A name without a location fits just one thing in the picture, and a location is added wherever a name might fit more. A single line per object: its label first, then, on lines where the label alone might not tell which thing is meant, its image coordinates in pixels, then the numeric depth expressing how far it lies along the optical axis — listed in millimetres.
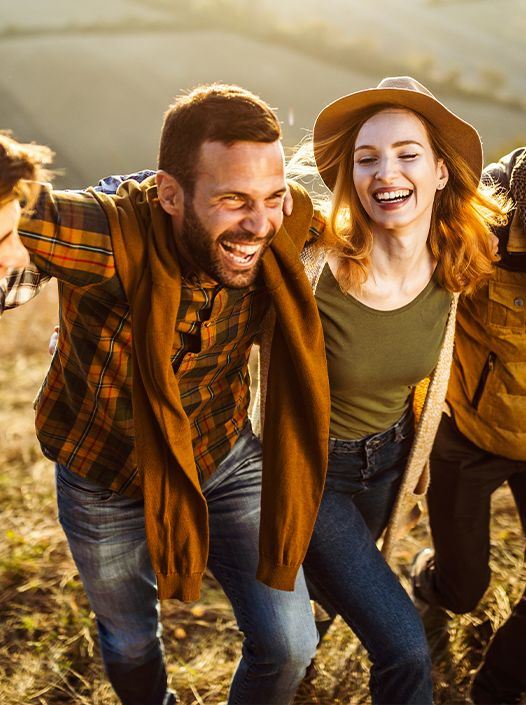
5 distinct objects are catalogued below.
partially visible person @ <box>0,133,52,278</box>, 1870
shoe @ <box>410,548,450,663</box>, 3365
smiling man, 2129
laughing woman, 2535
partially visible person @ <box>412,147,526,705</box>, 2799
